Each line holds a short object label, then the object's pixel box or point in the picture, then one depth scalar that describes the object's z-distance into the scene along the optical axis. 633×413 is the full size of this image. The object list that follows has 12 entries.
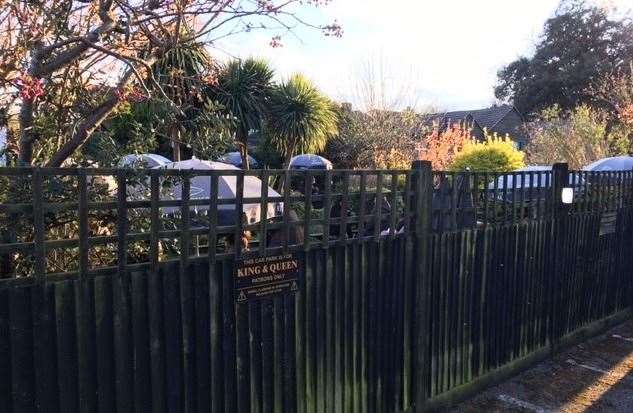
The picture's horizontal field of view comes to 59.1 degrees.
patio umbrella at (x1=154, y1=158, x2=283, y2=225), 3.36
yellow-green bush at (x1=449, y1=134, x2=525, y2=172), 14.78
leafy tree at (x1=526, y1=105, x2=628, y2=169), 17.47
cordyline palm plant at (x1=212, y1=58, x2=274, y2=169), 16.41
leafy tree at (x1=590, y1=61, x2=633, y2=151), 18.16
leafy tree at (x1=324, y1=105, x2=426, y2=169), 20.17
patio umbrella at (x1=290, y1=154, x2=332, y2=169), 16.23
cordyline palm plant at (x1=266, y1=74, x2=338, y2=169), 18.53
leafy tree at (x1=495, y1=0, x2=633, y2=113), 33.06
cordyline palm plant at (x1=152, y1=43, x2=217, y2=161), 4.01
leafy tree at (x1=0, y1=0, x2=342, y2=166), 3.28
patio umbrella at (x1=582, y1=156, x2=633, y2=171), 11.30
